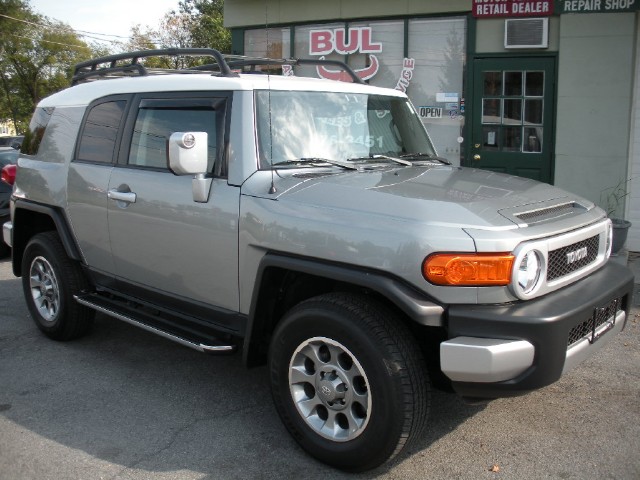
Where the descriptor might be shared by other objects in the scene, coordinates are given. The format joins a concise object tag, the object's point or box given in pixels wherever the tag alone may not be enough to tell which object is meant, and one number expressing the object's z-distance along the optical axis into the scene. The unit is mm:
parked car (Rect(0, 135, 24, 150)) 26409
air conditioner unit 8914
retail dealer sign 8805
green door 9133
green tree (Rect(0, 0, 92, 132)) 39125
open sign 9734
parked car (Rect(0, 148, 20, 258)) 8539
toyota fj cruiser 2988
